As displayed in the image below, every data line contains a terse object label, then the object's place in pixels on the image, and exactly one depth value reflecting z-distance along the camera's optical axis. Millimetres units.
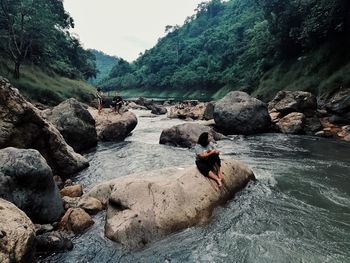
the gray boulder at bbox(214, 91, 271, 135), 22516
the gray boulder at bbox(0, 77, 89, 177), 12578
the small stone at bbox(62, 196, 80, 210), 9847
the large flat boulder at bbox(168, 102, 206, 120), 33797
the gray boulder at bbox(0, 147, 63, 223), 8555
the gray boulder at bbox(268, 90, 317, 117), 23609
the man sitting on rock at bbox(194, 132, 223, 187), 10133
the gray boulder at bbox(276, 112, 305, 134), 22312
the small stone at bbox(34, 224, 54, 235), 8262
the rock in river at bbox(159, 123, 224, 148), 19156
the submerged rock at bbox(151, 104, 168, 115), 42406
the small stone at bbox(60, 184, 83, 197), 11078
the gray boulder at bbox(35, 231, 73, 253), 7547
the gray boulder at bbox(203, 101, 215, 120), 30094
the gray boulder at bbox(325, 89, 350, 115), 22281
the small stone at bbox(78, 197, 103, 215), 9547
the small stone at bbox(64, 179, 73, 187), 12492
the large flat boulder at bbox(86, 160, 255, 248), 7996
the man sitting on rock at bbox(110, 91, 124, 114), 24639
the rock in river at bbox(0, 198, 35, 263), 5705
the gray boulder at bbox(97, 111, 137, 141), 22078
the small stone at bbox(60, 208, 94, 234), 8586
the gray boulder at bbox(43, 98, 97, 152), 17912
